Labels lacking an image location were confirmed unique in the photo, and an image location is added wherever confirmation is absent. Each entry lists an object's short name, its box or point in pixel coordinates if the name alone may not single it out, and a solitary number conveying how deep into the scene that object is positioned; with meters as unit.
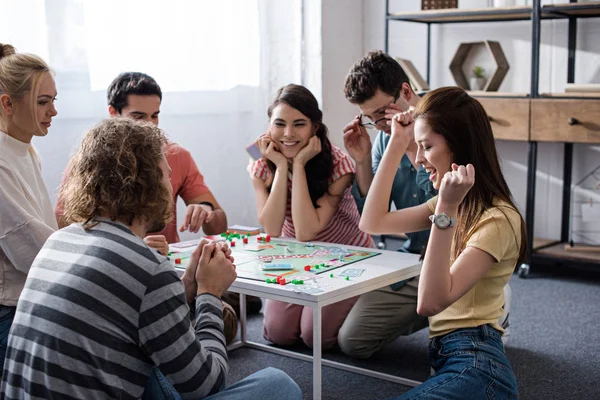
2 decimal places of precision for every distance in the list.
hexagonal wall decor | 4.02
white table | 1.84
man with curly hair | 1.26
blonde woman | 1.81
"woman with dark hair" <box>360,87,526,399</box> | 1.65
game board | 2.03
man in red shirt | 2.61
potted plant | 4.12
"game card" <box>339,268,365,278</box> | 2.00
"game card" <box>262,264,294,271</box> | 2.08
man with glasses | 2.53
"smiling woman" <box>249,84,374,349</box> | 2.62
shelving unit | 3.49
